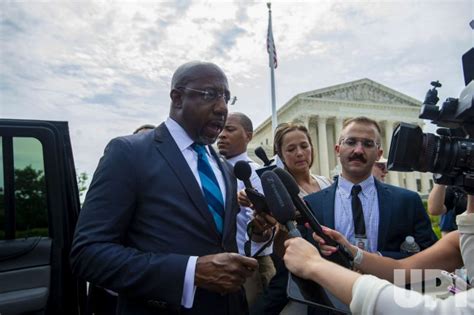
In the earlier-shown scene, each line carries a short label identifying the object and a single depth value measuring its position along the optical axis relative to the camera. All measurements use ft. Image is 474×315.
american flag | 52.42
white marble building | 152.87
